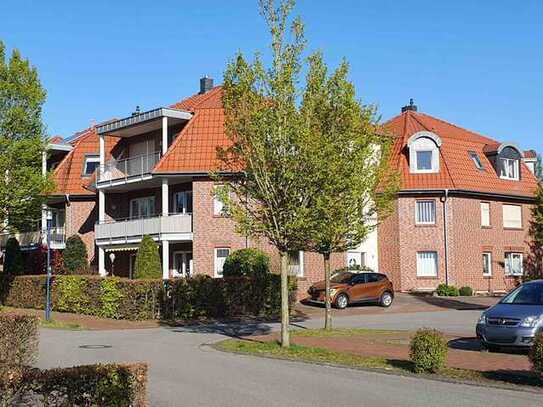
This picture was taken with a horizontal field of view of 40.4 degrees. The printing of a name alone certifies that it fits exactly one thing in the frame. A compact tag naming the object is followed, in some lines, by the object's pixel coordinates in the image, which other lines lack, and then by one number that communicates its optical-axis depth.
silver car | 15.01
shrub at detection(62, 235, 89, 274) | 38.47
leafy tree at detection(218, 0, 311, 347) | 16.17
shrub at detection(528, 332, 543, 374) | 10.92
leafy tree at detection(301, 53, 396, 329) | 16.12
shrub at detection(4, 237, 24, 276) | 38.19
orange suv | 31.39
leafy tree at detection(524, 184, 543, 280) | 40.97
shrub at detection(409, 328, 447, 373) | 12.34
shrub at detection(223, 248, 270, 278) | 31.61
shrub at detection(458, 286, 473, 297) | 37.94
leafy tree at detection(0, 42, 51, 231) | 27.33
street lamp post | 25.84
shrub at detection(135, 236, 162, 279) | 32.28
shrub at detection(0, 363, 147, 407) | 6.87
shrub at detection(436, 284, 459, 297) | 37.44
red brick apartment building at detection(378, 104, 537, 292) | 38.88
